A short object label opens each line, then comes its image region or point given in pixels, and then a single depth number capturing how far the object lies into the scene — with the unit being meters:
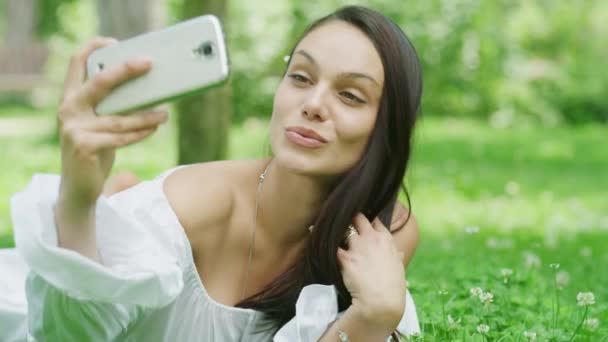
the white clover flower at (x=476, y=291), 3.10
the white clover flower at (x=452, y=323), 3.05
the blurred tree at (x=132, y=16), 10.34
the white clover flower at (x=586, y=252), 5.64
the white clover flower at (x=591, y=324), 3.10
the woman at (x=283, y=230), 2.33
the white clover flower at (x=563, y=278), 4.46
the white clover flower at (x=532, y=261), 4.62
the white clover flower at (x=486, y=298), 3.05
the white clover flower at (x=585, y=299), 3.01
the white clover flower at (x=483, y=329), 2.93
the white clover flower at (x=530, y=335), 2.86
